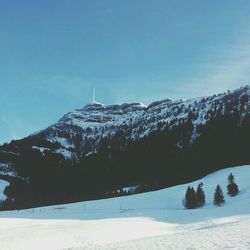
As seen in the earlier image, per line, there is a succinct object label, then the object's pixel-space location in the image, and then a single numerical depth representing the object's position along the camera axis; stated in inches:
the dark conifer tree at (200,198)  2784.0
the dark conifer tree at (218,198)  2662.2
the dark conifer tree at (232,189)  2944.8
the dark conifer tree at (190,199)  2749.7
